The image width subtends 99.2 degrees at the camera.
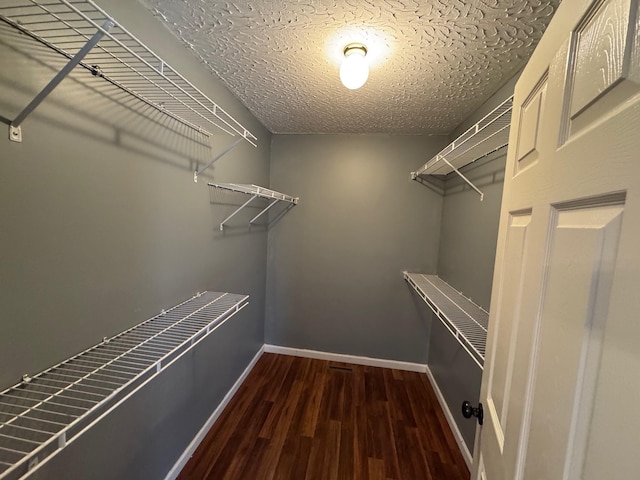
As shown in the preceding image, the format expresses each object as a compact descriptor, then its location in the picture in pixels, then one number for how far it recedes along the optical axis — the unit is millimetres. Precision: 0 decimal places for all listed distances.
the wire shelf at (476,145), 1309
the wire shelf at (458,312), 1211
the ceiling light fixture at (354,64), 1240
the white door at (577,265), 330
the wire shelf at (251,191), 1646
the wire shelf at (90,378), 706
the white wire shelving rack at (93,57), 668
